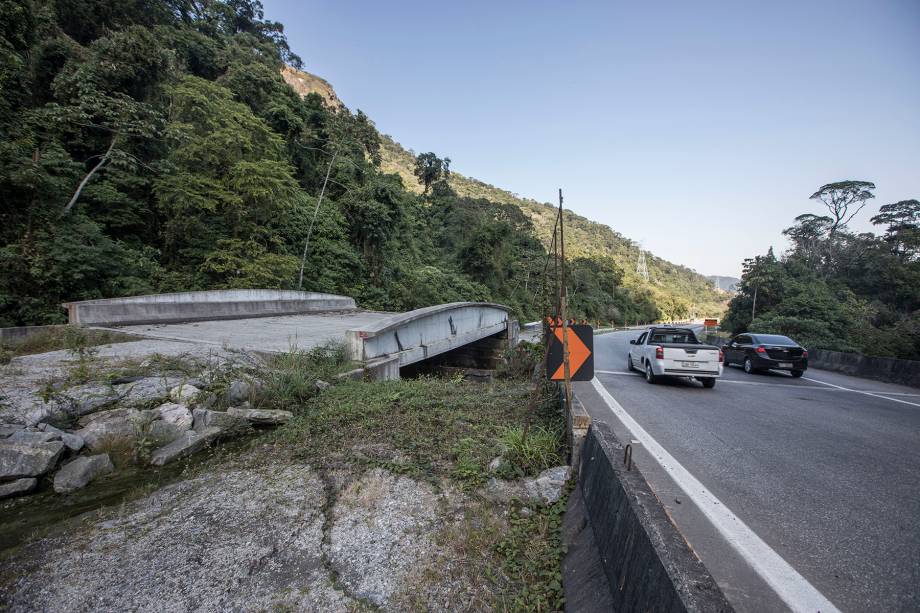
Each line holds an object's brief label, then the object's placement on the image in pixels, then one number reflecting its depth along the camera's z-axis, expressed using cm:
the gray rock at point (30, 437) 390
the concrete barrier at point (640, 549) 130
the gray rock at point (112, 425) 431
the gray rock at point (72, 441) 412
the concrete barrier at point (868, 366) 1100
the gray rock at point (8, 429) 391
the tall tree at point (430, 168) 4472
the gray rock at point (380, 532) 248
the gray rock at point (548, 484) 326
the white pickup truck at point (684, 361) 884
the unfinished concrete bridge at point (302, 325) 885
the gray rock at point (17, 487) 347
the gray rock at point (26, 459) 362
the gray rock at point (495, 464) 377
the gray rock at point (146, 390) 502
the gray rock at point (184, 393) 521
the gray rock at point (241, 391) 566
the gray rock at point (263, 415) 523
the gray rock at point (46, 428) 415
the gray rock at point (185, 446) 423
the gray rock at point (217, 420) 489
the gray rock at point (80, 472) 364
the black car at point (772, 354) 1166
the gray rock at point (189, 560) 232
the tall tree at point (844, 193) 4809
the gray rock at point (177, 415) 477
